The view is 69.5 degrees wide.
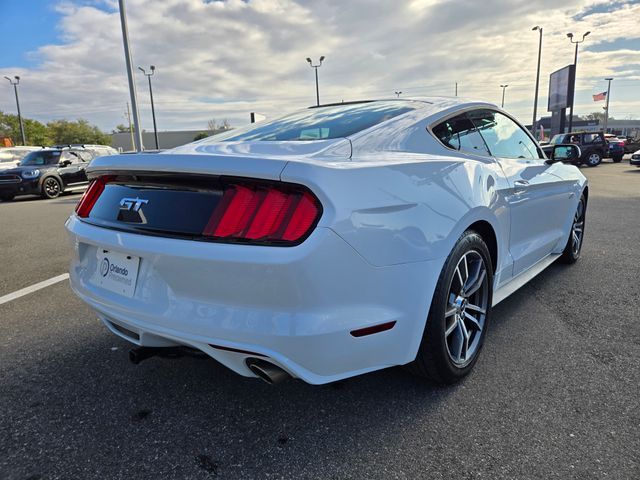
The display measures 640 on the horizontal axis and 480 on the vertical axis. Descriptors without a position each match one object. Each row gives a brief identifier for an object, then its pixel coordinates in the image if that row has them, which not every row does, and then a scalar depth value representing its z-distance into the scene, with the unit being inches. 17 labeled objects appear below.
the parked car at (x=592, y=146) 907.4
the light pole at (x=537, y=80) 1432.1
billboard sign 1336.1
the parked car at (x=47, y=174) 532.1
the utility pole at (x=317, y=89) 1747.9
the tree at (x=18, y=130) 2576.3
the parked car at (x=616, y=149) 981.2
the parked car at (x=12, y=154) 843.6
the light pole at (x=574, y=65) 1330.1
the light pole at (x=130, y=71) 665.6
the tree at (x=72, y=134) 2855.8
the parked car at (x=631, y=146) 1200.2
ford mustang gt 67.1
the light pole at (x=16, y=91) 1964.2
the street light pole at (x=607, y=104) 2464.3
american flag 2209.4
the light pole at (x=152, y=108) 1728.2
